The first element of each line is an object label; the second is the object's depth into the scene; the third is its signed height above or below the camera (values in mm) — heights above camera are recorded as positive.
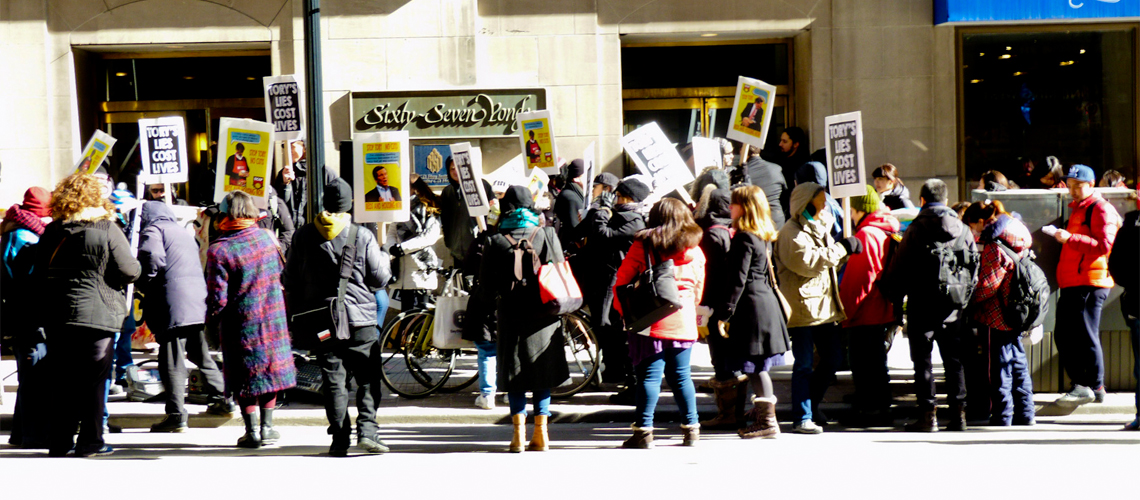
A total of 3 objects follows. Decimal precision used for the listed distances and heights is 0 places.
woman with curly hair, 7355 -330
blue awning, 13312 +2482
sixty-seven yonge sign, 13961 +1538
